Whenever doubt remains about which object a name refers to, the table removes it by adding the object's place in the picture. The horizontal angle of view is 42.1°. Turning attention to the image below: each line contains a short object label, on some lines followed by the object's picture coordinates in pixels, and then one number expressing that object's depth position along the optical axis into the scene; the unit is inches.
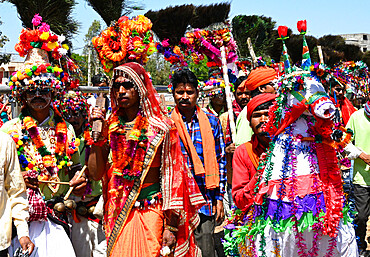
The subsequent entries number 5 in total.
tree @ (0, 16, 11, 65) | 670.1
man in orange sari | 162.1
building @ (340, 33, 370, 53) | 2422.5
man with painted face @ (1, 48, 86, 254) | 176.5
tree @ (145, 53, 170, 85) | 1573.9
